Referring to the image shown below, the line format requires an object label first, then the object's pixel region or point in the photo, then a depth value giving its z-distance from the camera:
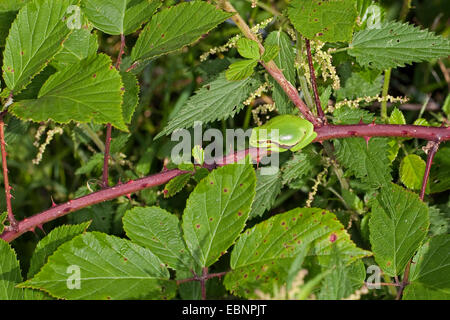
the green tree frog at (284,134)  0.81
